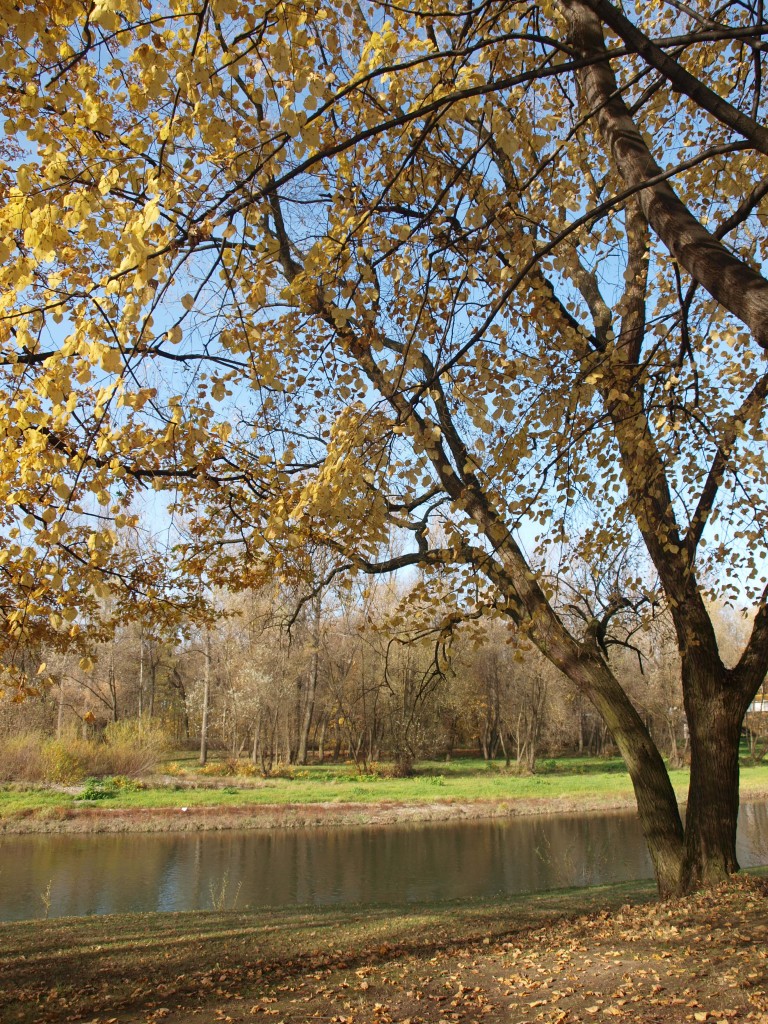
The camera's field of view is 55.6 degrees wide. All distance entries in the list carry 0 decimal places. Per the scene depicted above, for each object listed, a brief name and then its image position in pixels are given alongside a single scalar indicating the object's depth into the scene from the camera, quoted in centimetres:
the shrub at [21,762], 2467
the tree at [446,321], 314
